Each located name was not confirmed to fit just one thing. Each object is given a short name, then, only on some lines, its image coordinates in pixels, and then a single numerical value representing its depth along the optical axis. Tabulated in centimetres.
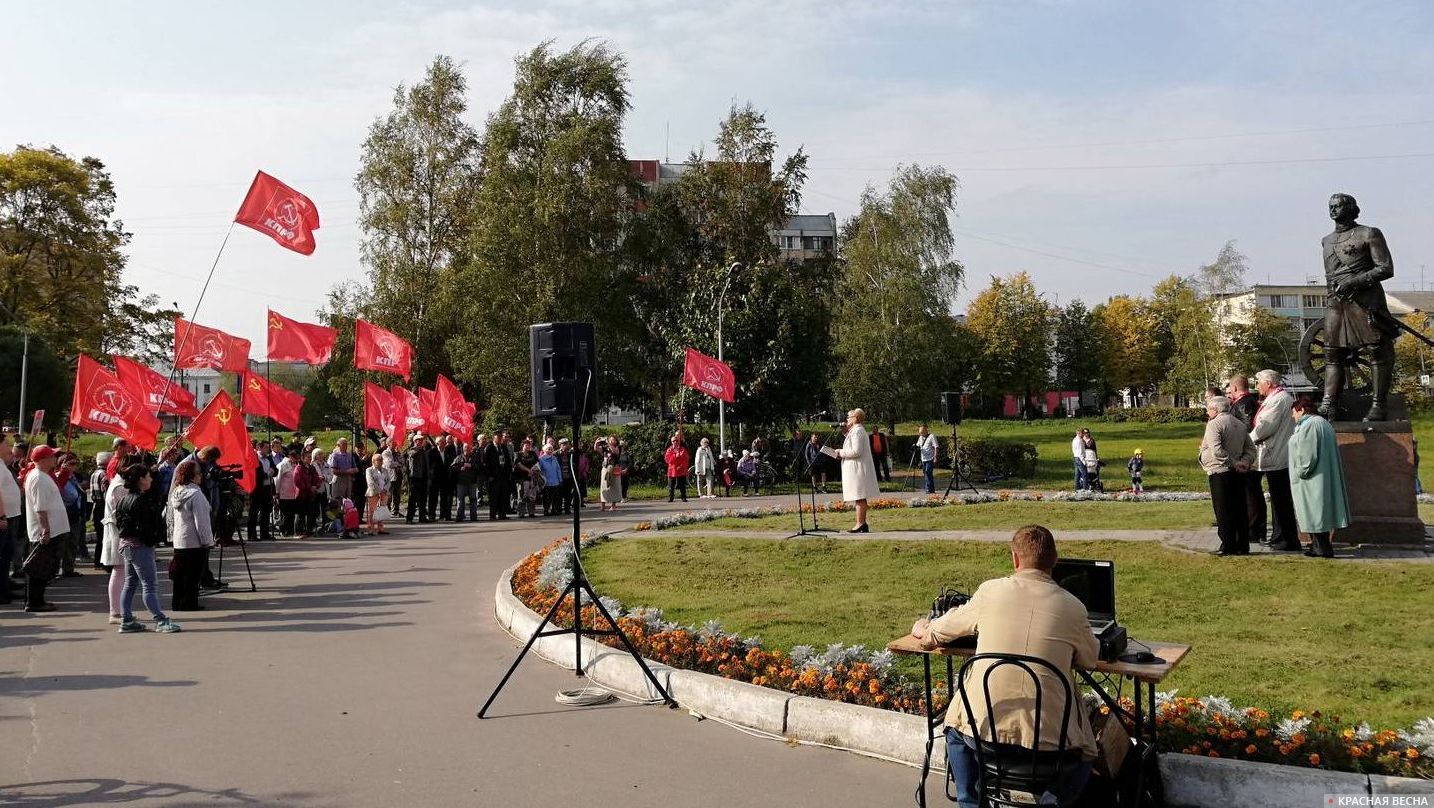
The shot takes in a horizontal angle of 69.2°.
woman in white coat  1533
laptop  521
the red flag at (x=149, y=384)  1797
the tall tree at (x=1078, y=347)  9600
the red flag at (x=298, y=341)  2327
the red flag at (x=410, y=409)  2606
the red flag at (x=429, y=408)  2672
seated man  425
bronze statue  1174
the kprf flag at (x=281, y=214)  1644
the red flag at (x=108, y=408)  1756
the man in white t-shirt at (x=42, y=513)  1098
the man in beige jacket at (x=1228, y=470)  1113
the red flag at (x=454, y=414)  2541
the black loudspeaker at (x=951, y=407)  2569
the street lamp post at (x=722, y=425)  3125
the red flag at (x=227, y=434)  1430
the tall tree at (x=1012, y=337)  8144
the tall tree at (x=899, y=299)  5225
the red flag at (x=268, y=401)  2323
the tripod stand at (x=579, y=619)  764
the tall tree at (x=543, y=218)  3994
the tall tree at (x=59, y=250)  4453
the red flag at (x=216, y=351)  2177
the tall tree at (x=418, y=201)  4347
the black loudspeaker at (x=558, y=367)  816
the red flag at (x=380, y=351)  2536
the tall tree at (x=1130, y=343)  9269
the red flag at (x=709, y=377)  2947
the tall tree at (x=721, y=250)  3741
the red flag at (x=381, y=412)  2533
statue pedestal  1141
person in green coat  1063
